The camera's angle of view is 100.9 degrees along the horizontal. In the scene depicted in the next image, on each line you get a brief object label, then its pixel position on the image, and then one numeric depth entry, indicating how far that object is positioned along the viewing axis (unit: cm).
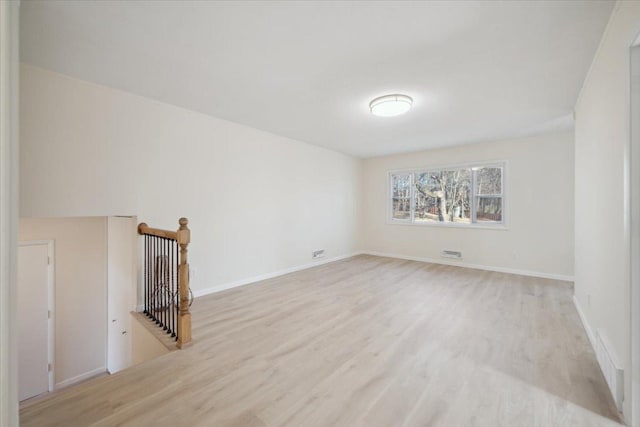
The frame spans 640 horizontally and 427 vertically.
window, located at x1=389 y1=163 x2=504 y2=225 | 518
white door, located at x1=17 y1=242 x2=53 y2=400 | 345
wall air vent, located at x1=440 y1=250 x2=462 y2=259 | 548
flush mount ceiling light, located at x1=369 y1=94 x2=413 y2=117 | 304
